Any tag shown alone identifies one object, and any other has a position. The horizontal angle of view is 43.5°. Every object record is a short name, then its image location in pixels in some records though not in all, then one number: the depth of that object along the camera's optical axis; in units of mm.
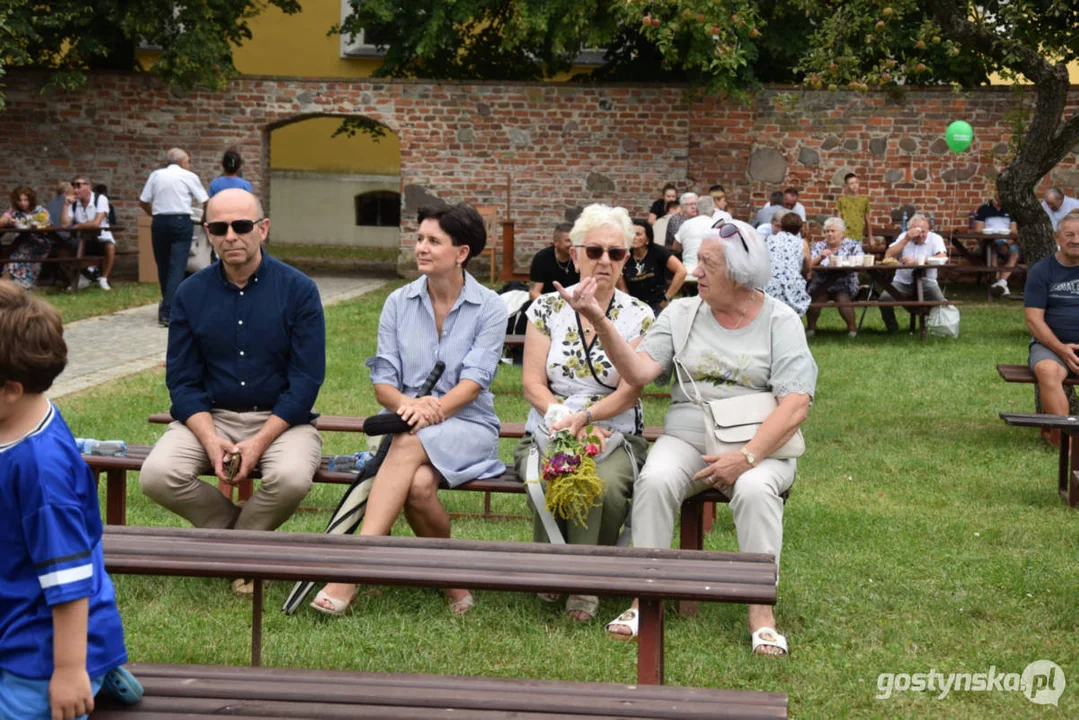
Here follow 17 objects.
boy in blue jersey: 2691
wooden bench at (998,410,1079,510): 6508
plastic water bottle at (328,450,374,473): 5453
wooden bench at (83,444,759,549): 5094
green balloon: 18703
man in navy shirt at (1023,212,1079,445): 8102
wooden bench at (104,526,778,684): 3674
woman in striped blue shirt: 5199
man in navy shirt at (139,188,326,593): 5141
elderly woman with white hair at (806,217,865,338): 14469
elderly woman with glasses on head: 4828
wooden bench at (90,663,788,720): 3045
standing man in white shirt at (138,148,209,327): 13727
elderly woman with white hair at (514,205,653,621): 5156
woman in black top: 9805
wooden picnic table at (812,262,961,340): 14008
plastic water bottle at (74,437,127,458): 5551
